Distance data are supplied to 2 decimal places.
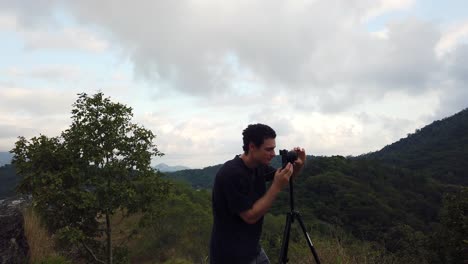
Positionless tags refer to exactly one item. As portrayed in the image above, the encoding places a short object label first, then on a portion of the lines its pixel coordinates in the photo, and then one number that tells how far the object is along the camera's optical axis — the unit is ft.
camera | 10.47
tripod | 10.50
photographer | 9.16
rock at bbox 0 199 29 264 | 19.13
